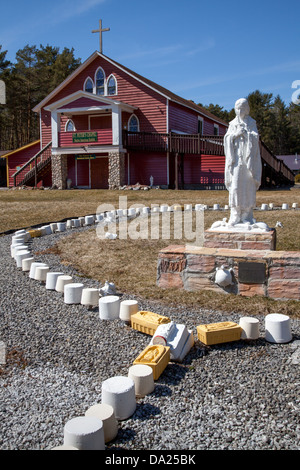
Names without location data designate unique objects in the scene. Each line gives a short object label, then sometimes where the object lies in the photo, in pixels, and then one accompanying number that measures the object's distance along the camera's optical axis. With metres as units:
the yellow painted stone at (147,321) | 4.33
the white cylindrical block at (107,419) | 2.76
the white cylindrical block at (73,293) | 5.46
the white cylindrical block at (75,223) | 12.88
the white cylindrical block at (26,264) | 7.33
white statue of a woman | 6.82
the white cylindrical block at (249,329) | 4.16
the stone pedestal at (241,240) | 6.75
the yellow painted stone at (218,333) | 4.04
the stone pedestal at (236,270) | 5.66
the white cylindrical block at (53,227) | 11.93
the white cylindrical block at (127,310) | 4.75
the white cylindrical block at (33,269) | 6.80
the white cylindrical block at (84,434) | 2.53
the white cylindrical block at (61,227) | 12.11
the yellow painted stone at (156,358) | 3.50
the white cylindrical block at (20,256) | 7.65
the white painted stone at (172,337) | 3.80
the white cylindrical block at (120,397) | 2.98
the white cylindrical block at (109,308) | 4.87
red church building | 24.72
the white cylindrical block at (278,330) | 4.14
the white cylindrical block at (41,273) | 6.61
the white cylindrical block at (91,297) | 5.32
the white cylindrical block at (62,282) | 5.97
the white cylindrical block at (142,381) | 3.28
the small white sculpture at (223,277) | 5.83
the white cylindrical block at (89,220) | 13.36
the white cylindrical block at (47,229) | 11.63
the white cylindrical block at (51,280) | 6.19
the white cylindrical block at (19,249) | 8.38
